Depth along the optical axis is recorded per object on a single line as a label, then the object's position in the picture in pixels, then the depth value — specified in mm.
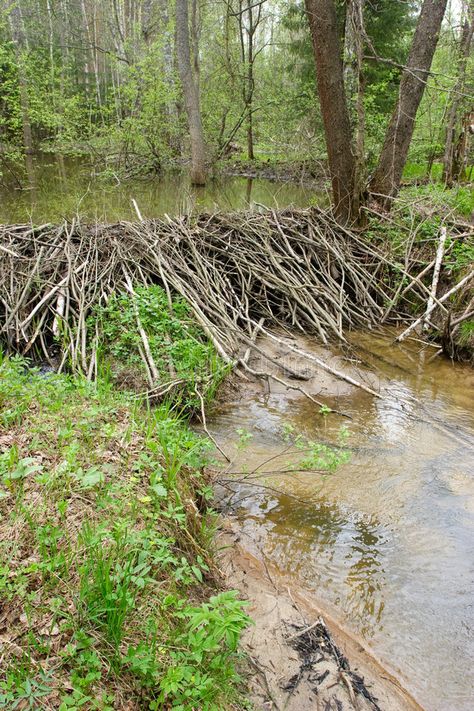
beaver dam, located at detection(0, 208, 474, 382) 5164
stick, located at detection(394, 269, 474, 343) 5443
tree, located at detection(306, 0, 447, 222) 6957
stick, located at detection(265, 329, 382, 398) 4621
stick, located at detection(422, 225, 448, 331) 5730
